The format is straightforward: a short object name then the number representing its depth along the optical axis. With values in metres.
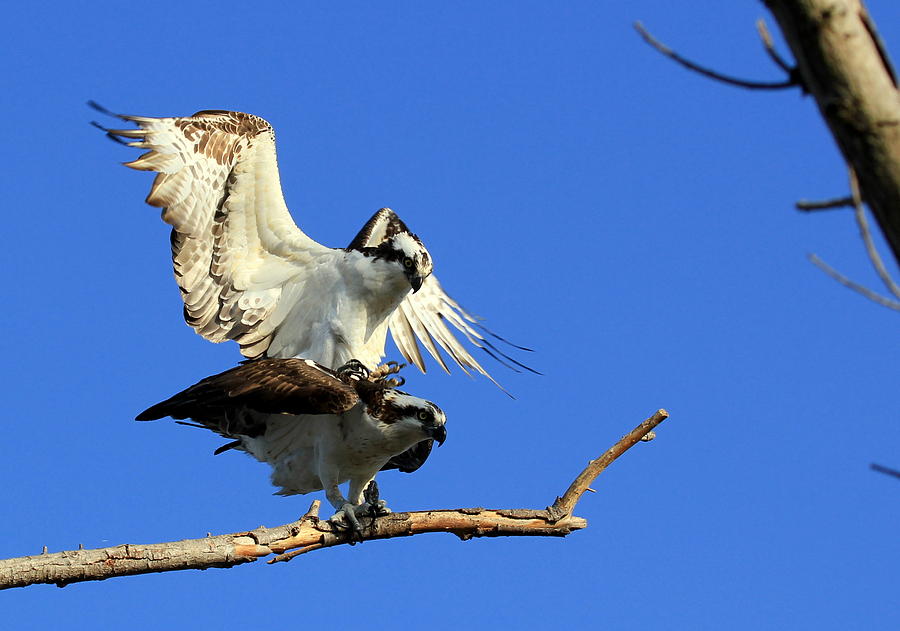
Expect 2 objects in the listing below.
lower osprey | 14.91
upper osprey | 18.09
